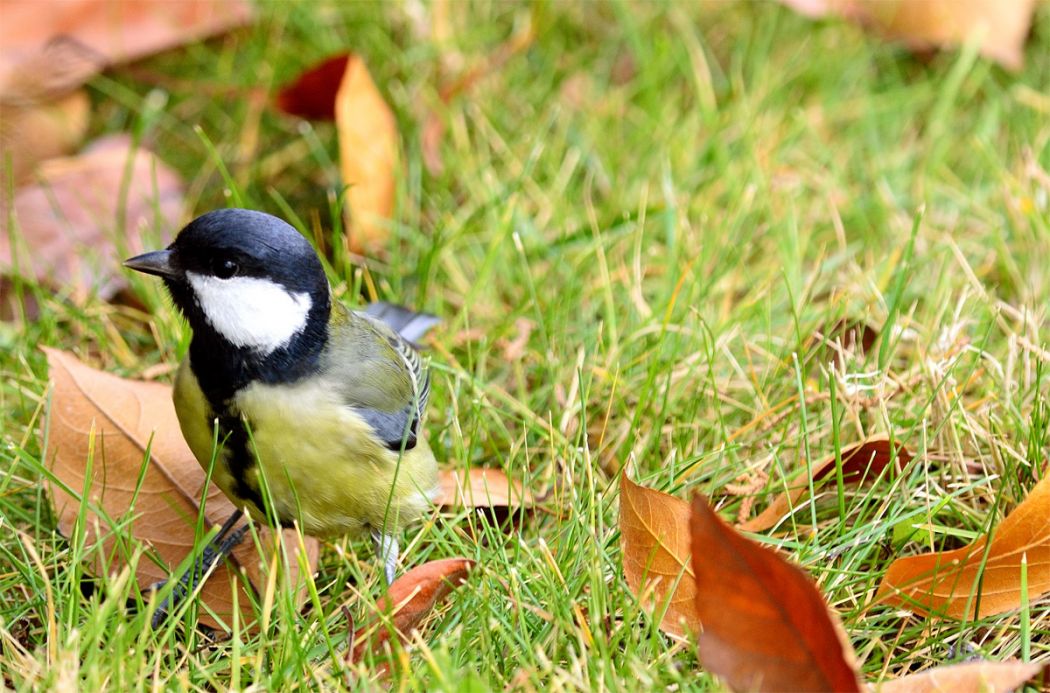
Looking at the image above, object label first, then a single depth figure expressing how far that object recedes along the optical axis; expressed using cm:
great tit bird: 443
